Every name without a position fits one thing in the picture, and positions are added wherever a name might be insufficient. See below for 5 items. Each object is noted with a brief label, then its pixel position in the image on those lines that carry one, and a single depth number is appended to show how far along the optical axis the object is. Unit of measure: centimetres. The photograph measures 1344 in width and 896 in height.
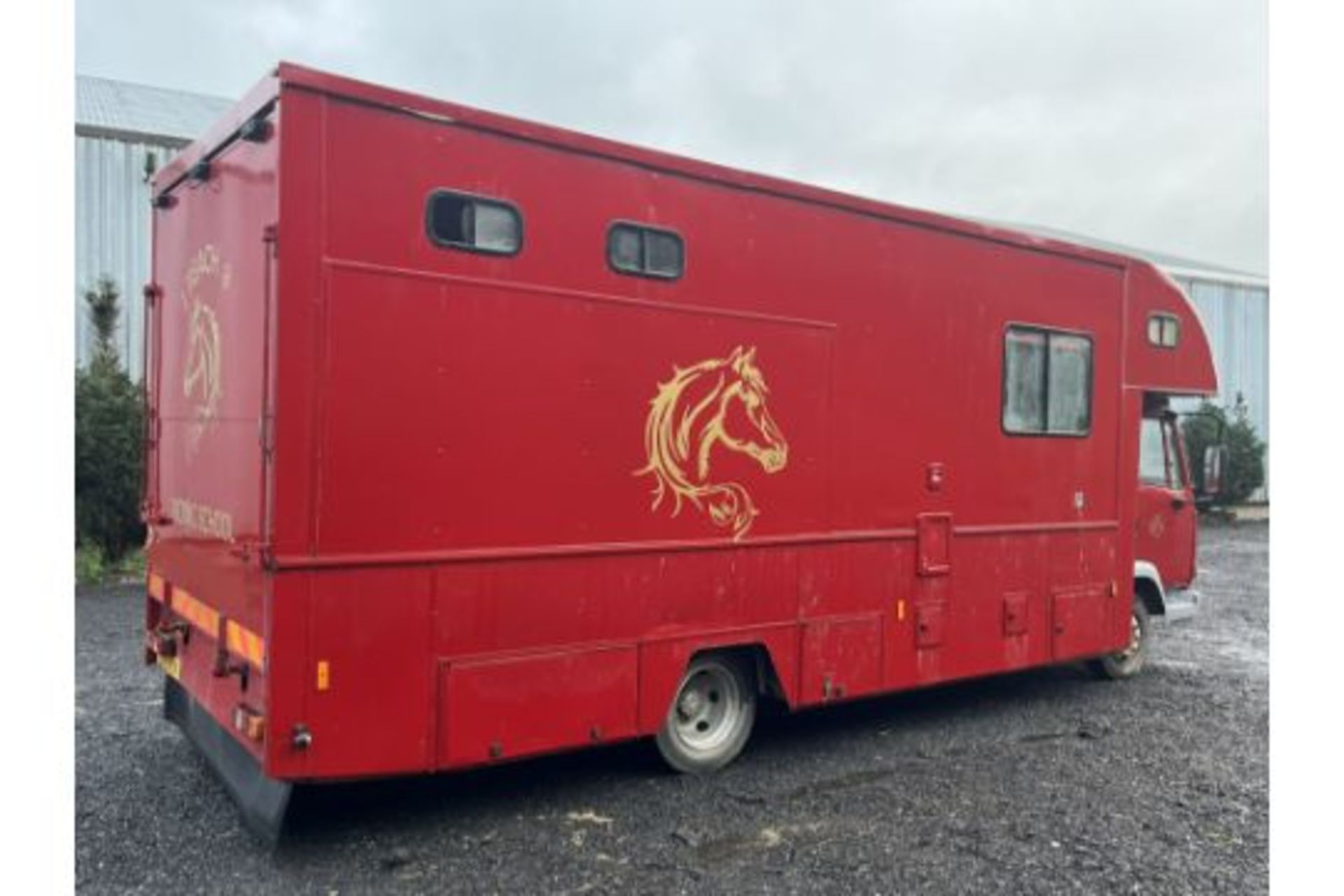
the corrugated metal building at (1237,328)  2523
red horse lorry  422
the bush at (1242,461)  2245
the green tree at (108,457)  1166
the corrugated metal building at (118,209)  1368
